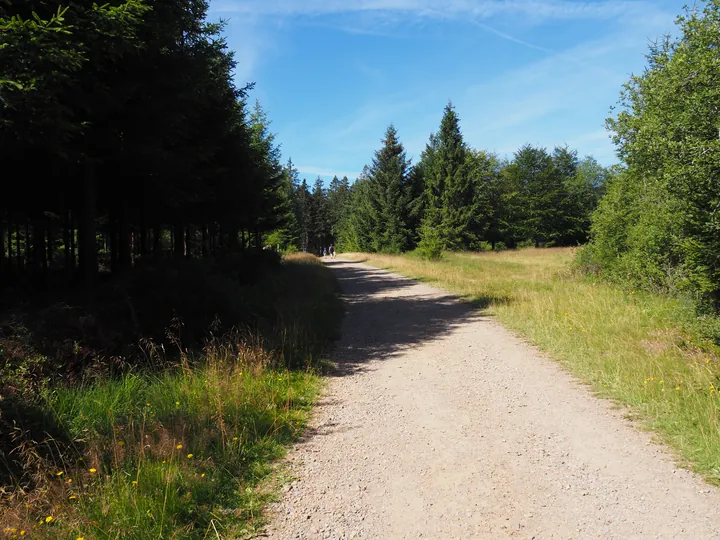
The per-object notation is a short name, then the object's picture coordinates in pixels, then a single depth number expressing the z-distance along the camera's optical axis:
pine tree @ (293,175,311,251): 81.88
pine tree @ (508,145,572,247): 61.97
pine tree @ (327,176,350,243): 81.79
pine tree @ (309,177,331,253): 87.69
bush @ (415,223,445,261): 32.19
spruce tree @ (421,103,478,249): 43.00
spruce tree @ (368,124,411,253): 46.88
